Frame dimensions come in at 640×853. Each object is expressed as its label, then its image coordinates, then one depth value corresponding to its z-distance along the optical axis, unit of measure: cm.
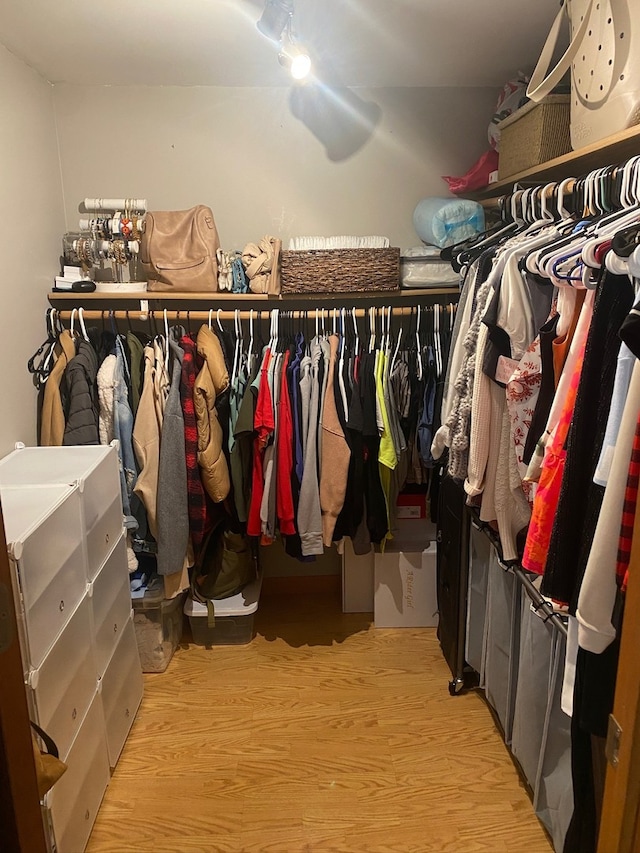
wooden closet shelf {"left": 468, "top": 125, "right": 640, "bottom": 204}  149
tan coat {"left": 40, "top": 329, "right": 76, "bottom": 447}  230
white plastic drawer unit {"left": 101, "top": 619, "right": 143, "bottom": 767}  198
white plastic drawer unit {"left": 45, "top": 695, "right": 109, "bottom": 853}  156
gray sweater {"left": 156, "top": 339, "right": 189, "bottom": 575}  236
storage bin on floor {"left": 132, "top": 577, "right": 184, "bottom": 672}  244
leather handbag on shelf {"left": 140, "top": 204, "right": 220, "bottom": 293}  243
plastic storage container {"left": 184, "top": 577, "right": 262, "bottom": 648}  263
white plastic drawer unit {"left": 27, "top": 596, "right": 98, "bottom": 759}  148
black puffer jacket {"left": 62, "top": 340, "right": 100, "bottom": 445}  229
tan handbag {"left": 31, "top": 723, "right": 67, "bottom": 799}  103
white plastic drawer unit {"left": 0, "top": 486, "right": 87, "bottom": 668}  141
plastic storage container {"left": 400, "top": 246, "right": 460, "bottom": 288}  246
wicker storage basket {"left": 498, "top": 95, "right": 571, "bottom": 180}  191
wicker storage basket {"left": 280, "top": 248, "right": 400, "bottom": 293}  238
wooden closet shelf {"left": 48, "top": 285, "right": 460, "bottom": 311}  244
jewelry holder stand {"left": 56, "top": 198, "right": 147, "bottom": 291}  245
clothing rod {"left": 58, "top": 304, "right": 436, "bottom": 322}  246
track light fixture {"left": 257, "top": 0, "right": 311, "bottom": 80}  166
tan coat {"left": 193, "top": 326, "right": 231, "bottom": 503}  238
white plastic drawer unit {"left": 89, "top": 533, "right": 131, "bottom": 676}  188
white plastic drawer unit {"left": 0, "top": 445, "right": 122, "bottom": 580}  181
